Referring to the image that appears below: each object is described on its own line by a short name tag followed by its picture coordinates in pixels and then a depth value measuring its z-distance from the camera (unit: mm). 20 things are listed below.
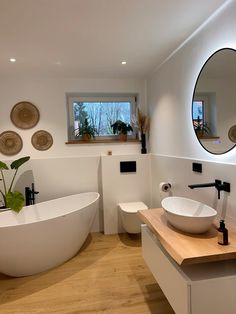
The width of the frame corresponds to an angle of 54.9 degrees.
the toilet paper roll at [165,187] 2715
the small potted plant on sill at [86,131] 3570
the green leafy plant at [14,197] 2729
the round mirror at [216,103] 1766
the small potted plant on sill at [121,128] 3615
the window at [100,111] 3691
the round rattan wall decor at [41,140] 3391
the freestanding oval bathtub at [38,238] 2168
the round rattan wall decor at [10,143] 3303
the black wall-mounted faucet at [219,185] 1776
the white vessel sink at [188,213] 1506
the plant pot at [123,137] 3647
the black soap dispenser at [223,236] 1401
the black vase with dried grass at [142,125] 3598
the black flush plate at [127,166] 3443
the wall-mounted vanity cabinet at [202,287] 1275
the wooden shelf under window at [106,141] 3531
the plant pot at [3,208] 2932
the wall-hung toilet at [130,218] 3002
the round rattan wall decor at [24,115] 3324
